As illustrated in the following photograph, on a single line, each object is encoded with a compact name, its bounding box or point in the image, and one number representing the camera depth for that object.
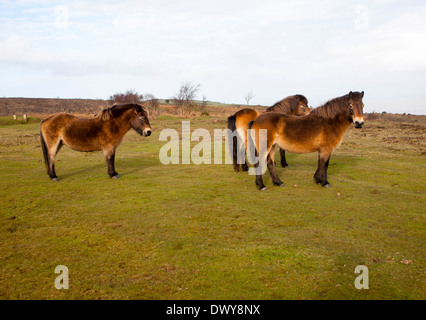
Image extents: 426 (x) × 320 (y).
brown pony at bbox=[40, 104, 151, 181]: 7.82
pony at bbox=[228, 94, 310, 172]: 9.01
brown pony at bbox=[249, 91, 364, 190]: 7.00
